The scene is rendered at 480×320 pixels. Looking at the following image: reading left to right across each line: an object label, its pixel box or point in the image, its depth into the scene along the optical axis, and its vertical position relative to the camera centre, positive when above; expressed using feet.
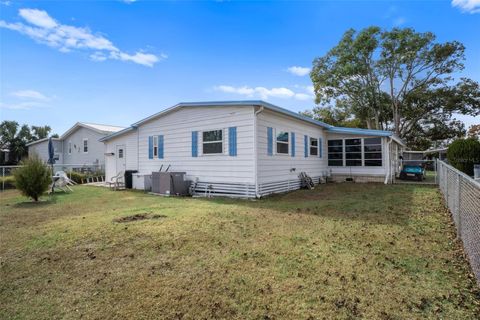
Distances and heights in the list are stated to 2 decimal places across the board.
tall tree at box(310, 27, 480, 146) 75.66 +25.86
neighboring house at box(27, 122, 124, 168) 68.69 +5.60
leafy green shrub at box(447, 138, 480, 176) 46.21 +1.13
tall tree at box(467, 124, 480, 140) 90.48 +10.34
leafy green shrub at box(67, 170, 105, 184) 53.01 -2.59
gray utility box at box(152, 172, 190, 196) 33.63 -2.67
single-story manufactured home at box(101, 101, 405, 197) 30.48 +2.08
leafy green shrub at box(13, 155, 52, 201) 28.45 -1.46
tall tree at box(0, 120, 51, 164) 103.45 +12.86
